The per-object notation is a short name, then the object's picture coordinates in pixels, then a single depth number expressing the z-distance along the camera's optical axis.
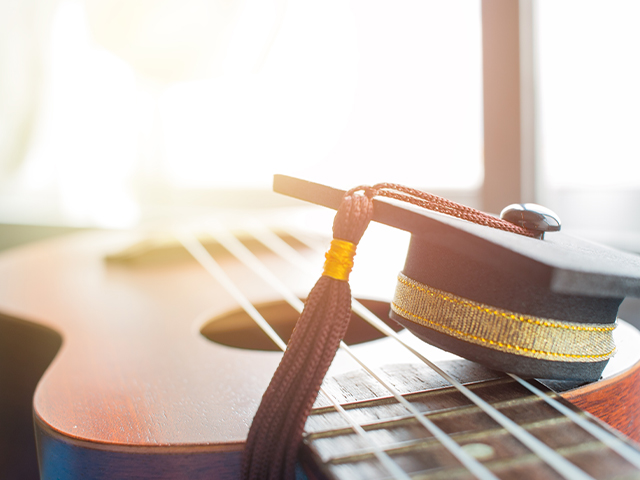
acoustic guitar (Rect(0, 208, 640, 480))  0.28
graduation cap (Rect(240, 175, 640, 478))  0.32
